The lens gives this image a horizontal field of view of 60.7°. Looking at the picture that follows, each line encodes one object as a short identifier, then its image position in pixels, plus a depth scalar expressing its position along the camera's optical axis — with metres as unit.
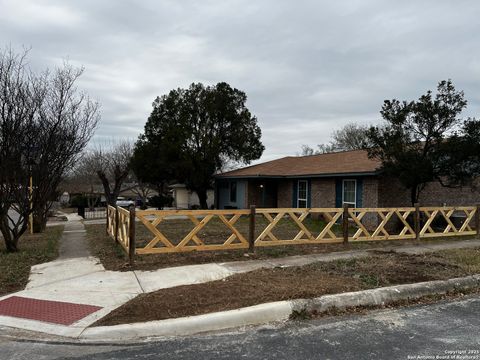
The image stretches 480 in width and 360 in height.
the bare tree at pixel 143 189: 39.97
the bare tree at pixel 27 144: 9.79
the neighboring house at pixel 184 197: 40.78
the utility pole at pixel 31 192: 10.55
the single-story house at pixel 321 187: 17.70
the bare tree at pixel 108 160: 44.62
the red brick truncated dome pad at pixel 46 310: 5.07
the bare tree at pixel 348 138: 47.94
